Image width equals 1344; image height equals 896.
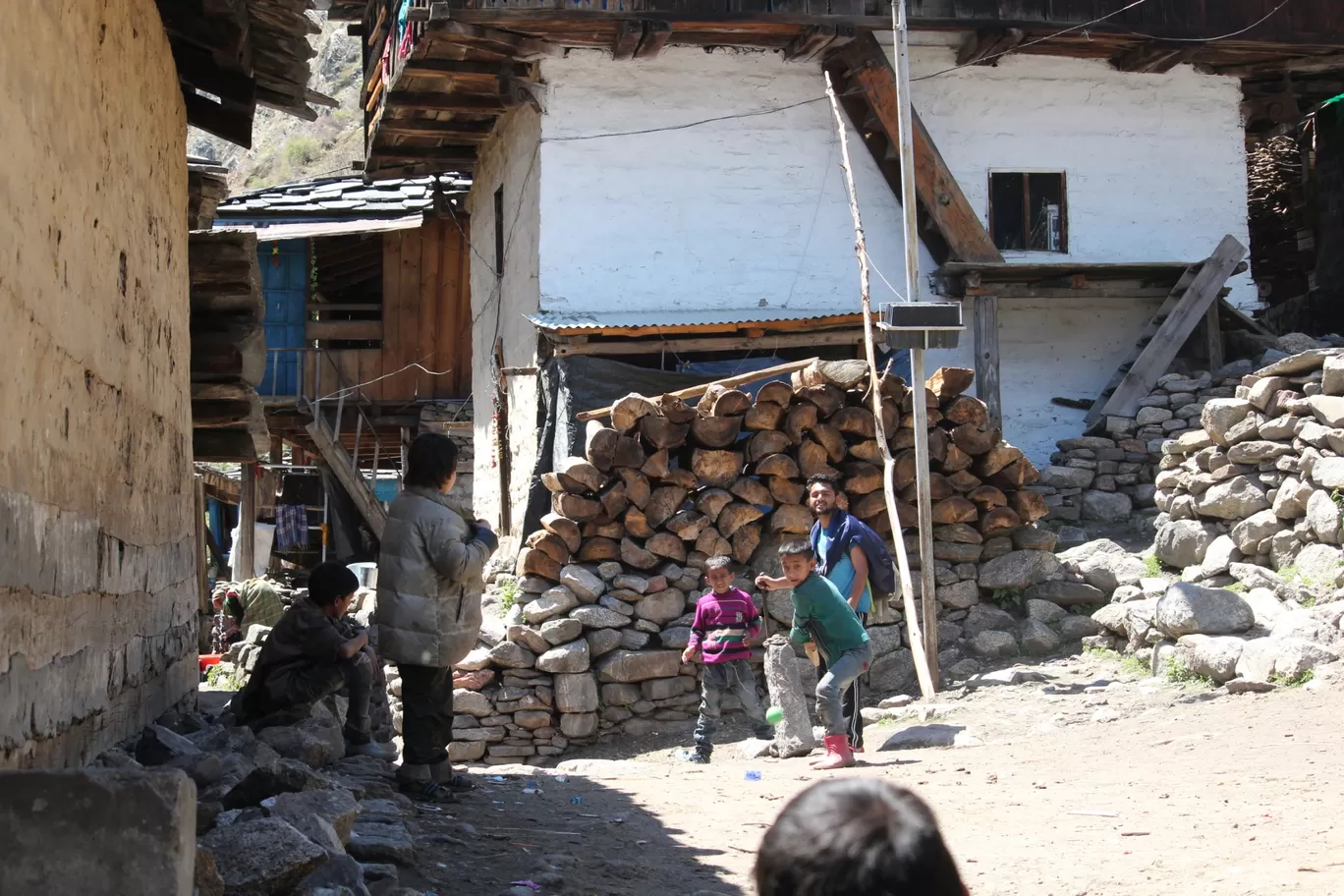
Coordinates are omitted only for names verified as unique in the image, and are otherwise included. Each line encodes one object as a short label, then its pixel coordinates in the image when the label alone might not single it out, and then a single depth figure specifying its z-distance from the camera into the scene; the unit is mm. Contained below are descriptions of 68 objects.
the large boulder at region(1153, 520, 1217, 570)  10273
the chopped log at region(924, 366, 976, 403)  10758
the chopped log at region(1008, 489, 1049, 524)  11008
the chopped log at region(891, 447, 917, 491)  10680
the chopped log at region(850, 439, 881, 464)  10625
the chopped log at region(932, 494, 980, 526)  10773
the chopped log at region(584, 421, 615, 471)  10448
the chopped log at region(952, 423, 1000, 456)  10828
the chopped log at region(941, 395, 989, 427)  10820
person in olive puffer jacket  5754
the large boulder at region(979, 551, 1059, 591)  10859
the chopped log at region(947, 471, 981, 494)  10875
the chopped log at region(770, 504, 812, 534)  10648
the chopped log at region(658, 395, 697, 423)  10500
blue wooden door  17719
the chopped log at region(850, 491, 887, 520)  10688
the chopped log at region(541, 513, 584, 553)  10625
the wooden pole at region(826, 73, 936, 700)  9445
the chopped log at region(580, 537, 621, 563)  10719
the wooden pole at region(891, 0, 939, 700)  9664
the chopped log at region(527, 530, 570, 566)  10656
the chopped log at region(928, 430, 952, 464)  10742
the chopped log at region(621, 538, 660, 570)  10656
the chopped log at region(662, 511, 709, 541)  10570
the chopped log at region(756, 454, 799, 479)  10461
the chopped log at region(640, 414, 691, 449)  10492
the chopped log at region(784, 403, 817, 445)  10516
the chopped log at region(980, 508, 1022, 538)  10922
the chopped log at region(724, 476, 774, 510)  10578
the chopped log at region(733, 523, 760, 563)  10680
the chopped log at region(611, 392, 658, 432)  10438
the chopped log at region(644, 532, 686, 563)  10617
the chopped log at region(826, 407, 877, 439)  10570
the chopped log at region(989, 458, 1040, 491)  10961
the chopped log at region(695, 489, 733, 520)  10578
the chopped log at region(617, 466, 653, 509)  10547
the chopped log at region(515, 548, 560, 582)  10672
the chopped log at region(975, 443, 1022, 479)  10867
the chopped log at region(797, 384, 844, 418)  10531
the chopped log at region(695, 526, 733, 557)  10617
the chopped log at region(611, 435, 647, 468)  10484
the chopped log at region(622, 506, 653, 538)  10625
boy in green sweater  7480
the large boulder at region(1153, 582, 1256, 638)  8727
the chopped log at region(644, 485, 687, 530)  10609
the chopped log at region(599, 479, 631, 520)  10578
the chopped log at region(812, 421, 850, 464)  10562
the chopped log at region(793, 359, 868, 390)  10555
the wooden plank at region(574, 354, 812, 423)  10781
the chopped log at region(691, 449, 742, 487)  10547
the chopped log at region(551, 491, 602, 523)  10570
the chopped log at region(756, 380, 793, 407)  10406
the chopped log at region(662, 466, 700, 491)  10586
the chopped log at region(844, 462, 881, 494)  10633
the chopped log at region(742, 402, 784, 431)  10500
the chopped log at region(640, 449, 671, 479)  10508
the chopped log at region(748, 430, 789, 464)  10531
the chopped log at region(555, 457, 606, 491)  10531
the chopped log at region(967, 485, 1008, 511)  10891
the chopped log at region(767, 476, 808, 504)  10609
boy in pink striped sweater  8844
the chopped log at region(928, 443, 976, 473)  10828
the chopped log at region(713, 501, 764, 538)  10633
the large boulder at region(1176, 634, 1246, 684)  8414
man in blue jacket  8375
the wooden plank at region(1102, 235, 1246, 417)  13672
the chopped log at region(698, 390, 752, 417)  10484
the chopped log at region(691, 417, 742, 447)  10492
